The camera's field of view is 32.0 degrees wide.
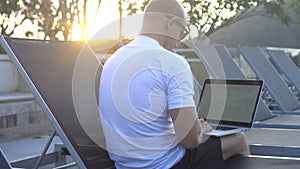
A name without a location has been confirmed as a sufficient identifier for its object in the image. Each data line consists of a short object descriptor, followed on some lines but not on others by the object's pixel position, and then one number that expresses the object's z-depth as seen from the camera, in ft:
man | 7.94
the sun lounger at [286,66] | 27.95
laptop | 12.39
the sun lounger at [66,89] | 9.25
